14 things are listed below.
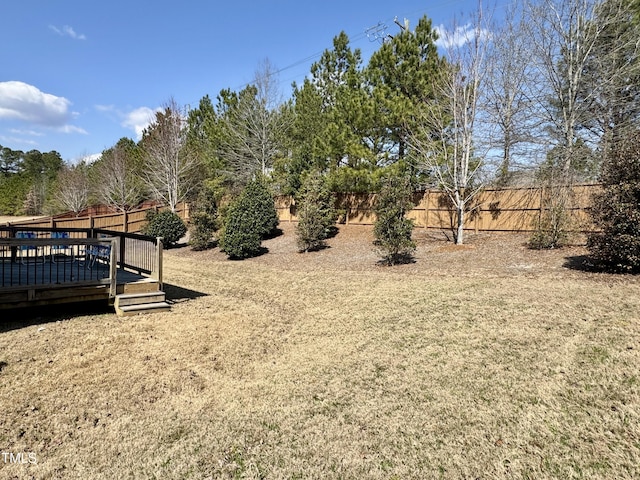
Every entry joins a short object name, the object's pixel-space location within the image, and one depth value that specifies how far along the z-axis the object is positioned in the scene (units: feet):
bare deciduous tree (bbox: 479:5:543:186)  47.55
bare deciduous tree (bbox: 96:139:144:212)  79.77
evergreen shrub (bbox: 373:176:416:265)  32.89
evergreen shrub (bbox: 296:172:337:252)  44.34
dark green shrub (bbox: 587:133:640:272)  21.61
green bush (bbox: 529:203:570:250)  31.73
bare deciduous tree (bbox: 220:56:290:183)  68.13
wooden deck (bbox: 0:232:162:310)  16.21
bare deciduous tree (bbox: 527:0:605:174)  41.57
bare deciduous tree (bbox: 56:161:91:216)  88.58
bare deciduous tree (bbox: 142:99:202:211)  67.31
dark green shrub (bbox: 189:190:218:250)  49.83
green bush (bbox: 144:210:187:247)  52.70
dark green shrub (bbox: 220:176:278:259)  43.47
